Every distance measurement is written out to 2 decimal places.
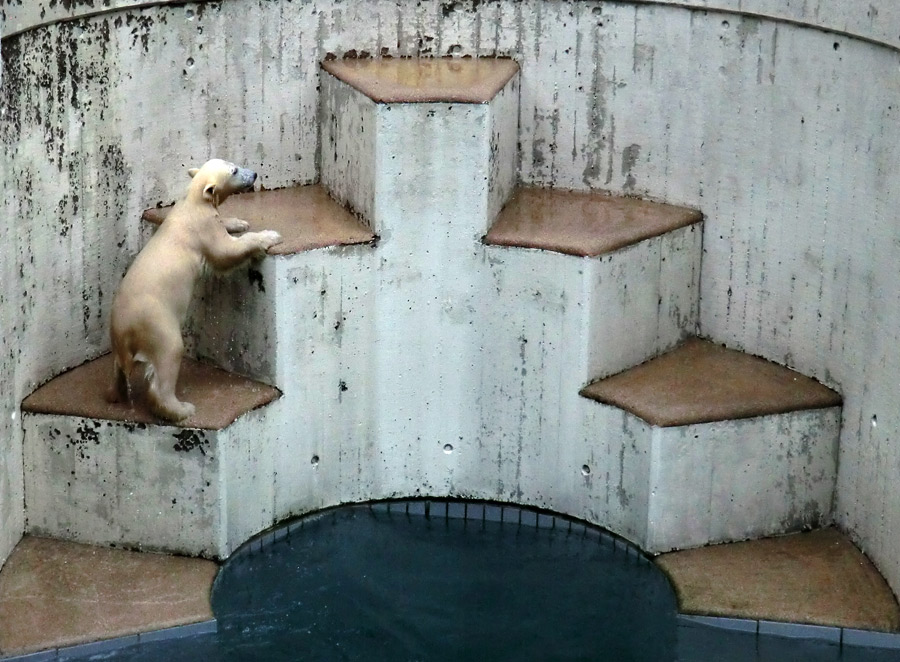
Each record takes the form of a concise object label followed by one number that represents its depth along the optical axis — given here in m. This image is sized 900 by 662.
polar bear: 8.55
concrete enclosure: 8.61
